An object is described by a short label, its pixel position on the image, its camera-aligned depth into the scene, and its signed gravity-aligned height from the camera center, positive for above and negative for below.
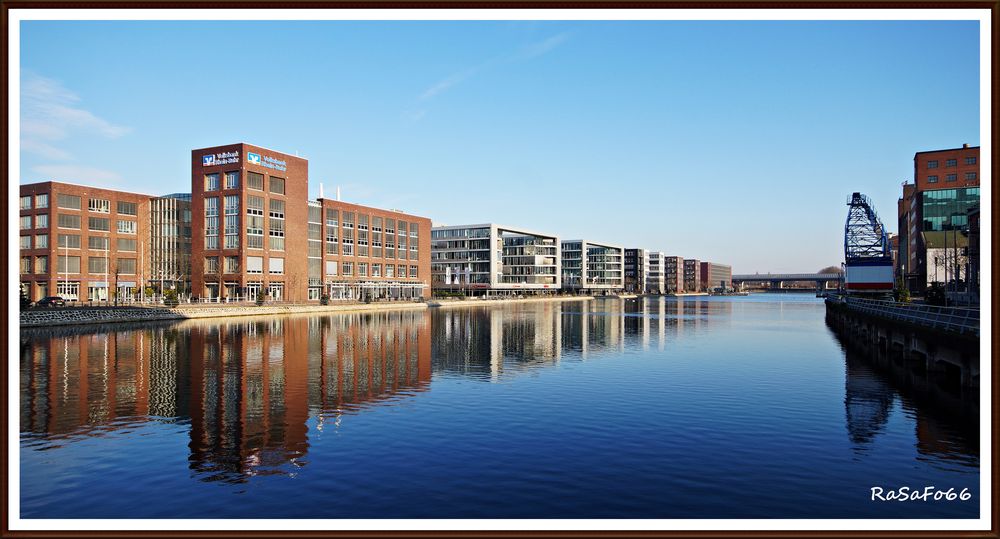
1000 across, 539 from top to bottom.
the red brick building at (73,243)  114.06 +5.65
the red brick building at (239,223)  116.75 +9.51
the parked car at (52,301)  96.81 -4.34
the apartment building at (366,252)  139.00 +5.11
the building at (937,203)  119.69 +14.32
